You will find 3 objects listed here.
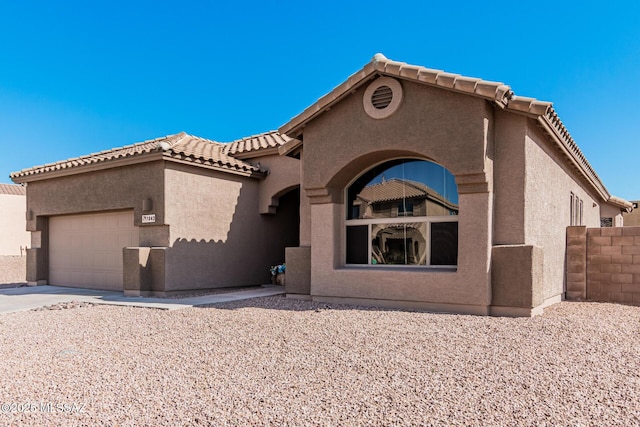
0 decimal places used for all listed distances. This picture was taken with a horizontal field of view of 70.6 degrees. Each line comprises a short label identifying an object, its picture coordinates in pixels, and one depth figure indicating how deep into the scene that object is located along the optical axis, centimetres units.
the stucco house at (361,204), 949
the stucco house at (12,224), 3202
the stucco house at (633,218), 3925
